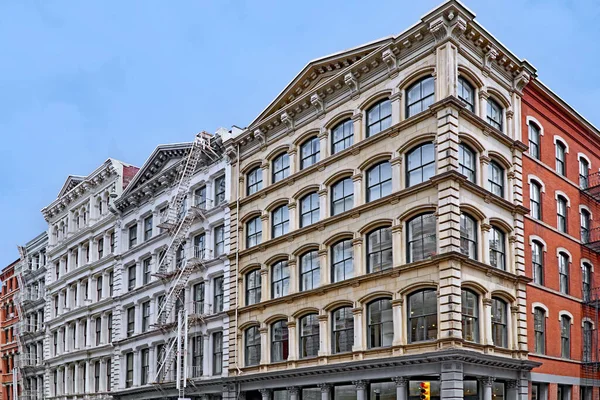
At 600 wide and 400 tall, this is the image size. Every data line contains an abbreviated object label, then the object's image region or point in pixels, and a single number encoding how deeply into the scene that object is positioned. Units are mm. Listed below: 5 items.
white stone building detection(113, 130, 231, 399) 41594
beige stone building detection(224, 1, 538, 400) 28688
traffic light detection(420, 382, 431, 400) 24212
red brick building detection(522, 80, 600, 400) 32938
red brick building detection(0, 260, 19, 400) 73312
